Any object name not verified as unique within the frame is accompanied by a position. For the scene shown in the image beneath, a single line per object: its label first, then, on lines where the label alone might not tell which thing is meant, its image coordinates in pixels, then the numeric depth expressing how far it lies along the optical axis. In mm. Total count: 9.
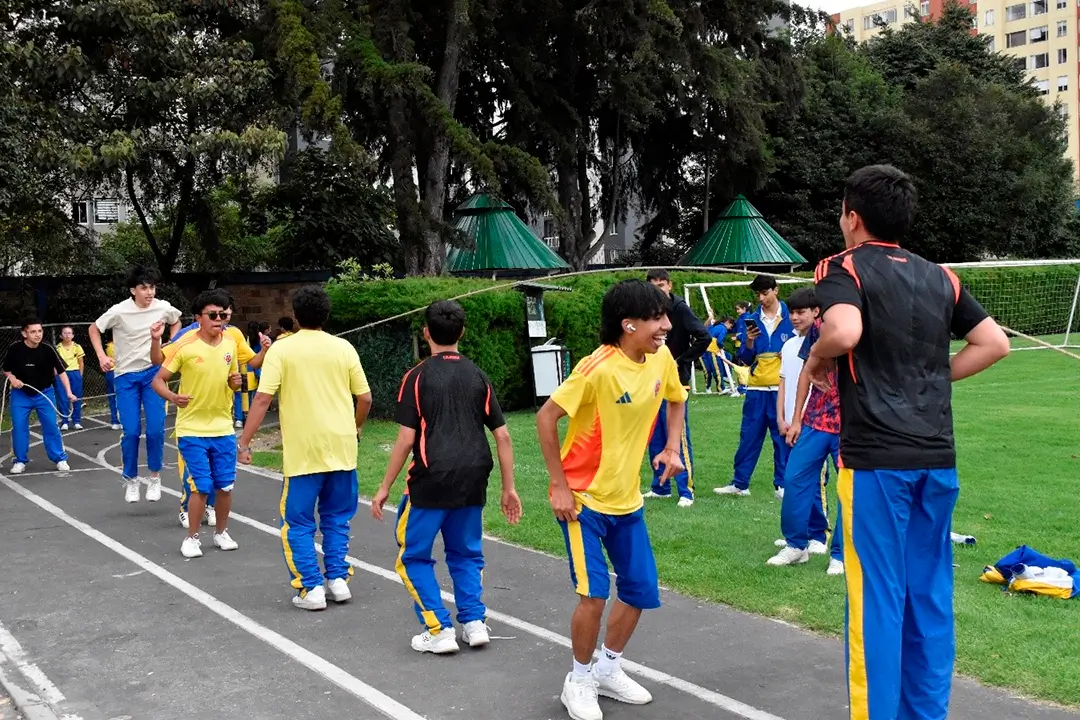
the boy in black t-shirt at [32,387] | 13453
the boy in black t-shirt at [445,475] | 6086
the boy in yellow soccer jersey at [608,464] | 5055
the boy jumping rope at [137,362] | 10828
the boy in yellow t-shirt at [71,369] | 18781
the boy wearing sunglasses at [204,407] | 8664
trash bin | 18938
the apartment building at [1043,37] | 94188
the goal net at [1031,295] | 32844
